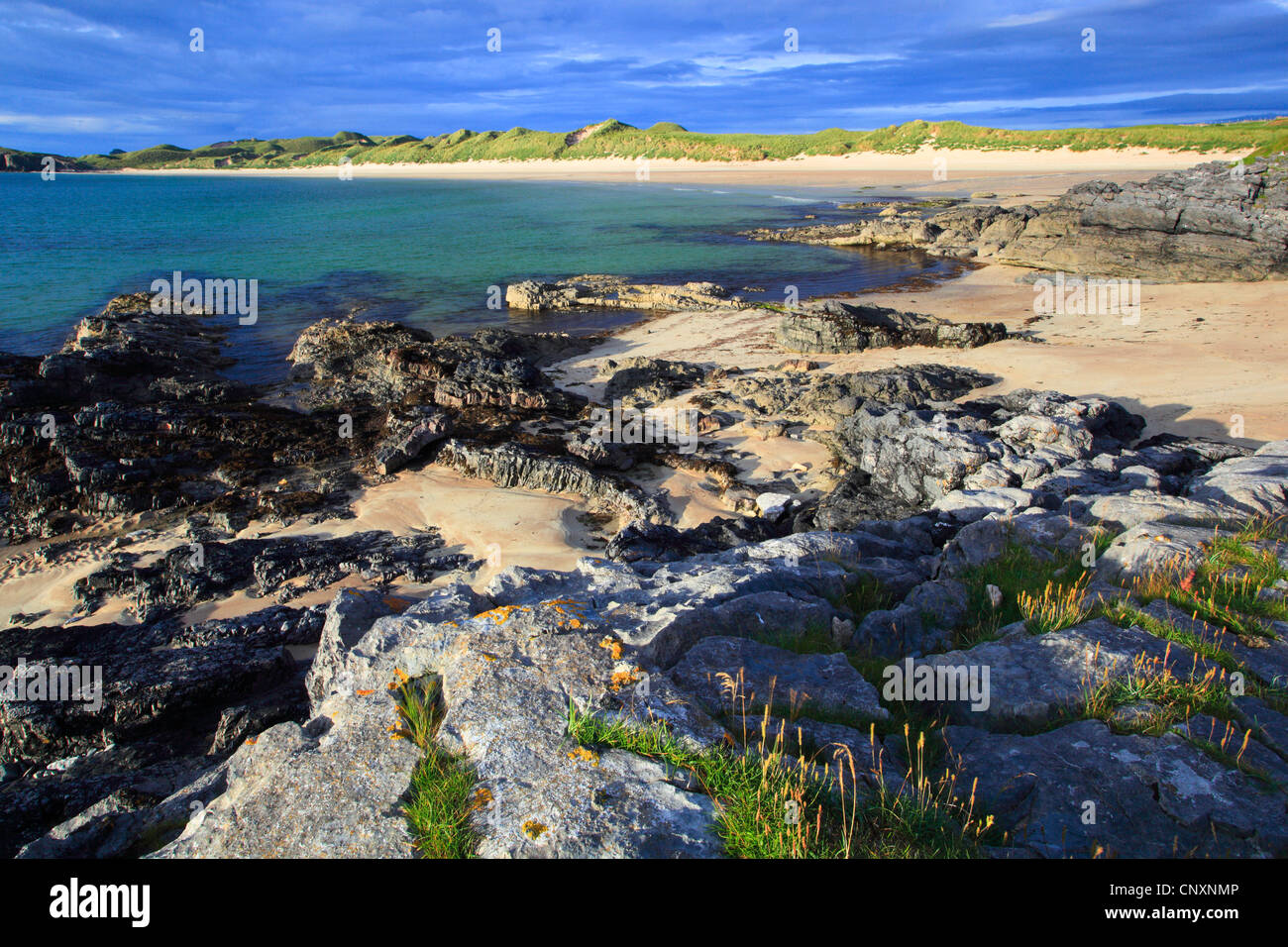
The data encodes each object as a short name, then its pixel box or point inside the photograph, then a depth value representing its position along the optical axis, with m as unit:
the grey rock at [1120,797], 3.51
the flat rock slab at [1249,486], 7.94
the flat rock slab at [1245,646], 4.82
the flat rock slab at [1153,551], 6.30
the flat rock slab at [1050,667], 4.64
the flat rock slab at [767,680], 4.43
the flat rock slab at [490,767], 3.23
